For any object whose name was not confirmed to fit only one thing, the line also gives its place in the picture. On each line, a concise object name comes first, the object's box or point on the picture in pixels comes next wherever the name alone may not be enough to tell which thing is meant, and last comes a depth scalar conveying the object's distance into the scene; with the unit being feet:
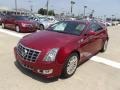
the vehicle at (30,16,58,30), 28.86
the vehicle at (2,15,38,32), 22.95
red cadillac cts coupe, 7.24
